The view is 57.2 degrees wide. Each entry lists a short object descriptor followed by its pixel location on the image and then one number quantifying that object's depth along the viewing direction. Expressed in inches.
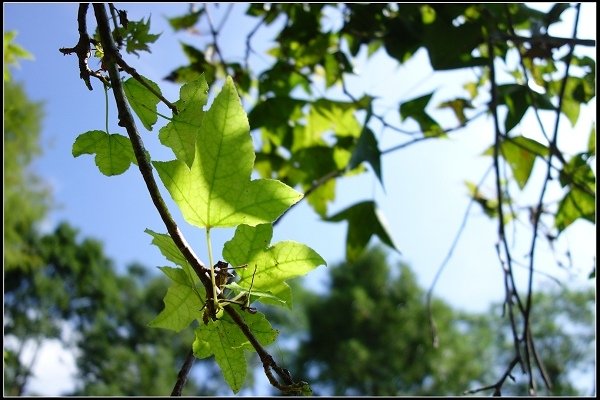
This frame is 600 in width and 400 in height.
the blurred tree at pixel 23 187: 283.1
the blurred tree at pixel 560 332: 342.3
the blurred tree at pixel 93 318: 360.8
